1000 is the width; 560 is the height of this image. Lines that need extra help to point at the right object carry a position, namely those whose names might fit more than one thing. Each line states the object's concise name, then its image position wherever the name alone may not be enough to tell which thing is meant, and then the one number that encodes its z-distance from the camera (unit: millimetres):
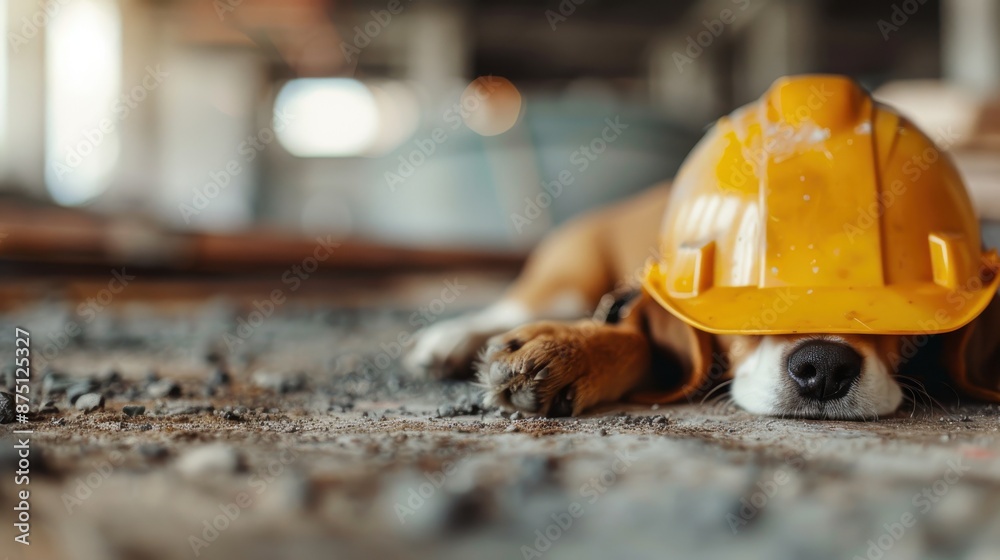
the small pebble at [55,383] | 1187
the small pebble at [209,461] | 981
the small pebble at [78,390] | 1160
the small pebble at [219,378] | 1251
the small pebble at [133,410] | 1118
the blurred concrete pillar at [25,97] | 3816
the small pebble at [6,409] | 1079
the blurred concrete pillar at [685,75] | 7304
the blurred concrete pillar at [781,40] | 5866
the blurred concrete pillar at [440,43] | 6589
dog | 1086
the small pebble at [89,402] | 1131
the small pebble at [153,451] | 999
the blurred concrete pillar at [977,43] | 3072
